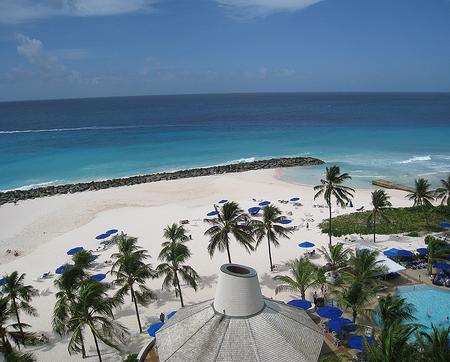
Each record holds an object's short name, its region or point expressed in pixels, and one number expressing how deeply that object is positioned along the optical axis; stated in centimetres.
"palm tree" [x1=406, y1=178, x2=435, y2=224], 3706
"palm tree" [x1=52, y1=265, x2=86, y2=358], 1936
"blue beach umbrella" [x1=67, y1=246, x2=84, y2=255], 3456
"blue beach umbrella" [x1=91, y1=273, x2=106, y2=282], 2941
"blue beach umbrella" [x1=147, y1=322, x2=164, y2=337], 2152
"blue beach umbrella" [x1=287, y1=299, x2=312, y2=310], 2248
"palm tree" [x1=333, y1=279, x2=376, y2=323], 2022
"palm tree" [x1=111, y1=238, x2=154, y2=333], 2245
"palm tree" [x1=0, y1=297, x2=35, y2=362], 1844
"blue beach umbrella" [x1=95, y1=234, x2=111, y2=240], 3781
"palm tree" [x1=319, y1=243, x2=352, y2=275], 2588
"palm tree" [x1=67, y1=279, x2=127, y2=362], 1789
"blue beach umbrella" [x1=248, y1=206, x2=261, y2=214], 4312
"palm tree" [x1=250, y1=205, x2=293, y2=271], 2973
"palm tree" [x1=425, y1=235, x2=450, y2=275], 2712
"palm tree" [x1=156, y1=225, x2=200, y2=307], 2383
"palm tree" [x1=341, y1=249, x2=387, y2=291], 2214
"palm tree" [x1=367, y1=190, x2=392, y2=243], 3334
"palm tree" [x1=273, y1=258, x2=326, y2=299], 2319
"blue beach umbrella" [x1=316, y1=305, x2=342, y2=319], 2133
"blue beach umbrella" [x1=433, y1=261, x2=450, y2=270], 2679
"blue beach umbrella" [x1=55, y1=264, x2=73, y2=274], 3098
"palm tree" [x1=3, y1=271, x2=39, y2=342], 2178
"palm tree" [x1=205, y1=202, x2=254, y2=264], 2652
